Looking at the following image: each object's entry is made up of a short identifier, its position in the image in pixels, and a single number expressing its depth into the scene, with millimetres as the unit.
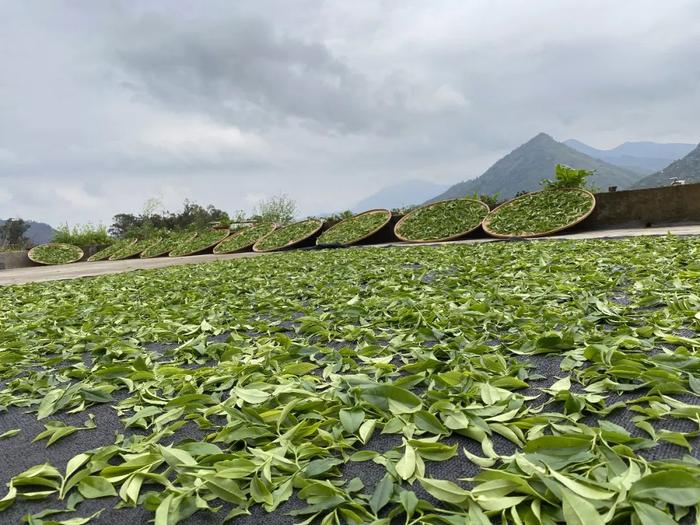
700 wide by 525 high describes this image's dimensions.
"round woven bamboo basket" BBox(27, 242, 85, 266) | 11112
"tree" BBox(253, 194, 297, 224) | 28547
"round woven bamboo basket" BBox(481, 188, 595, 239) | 5883
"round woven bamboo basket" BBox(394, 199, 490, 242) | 6762
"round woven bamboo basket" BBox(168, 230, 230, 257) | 10102
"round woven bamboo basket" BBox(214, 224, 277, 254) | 9281
